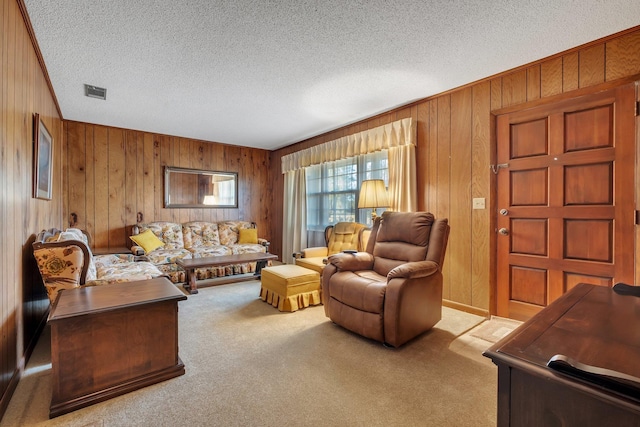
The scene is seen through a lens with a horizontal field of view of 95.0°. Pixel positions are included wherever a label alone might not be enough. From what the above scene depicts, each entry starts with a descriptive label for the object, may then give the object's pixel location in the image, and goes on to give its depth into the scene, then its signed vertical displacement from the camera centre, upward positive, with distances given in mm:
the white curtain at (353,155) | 3592 +688
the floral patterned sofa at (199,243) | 4324 -577
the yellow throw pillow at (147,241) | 4422 -465
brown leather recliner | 2266 -607
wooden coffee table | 3838 -699
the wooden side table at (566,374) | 603 -369
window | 4223 +394
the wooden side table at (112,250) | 4145 -595
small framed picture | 2408 +460
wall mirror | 5250 +416
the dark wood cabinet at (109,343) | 1601 -786
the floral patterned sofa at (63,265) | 2064 -392
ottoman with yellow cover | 3113 -851
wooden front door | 2262 +101
